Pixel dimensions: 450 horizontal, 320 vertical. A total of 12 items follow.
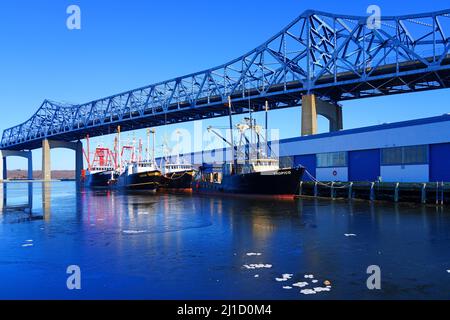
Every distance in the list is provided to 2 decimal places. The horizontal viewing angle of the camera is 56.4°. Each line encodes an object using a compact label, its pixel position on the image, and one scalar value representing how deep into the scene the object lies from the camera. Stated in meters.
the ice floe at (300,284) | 10.16
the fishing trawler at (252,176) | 41.78
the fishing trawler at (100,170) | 88.94
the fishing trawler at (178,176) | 66.19
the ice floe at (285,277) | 10.75
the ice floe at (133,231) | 19.92
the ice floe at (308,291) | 9.56
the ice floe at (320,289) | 9.80
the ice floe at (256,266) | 12.16
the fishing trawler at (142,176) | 63.66
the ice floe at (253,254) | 13.99
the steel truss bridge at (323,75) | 72.62
